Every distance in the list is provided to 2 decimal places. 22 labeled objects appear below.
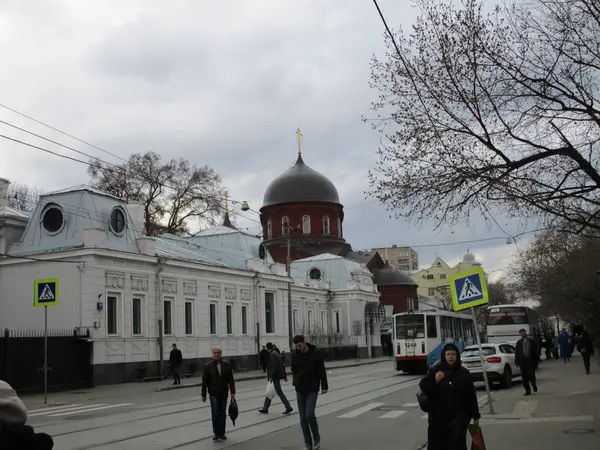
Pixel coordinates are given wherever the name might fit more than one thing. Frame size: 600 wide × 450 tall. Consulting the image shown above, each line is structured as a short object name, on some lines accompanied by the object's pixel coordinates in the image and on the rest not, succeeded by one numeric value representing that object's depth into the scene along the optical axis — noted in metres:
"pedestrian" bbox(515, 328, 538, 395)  20.67
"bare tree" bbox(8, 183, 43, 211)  49.53
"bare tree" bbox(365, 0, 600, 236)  13.87
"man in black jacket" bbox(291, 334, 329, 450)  11.66
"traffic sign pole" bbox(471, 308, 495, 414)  15.50
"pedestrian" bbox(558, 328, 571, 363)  41.50
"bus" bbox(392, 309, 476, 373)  34.50
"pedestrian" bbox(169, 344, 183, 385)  31.02
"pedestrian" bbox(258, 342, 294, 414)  17.52
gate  26.50
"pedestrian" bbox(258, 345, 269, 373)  35.96
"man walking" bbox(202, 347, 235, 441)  13.17
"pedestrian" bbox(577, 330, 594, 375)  29.86
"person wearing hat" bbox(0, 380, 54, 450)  3.99
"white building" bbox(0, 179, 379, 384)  32.03
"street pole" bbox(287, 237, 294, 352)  44.34
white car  23.55
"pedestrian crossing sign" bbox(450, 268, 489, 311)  15.55
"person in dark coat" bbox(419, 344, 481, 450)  7.77
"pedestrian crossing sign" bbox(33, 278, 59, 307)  23.72
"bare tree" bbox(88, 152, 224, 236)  52.53
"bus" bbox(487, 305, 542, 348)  43.19
